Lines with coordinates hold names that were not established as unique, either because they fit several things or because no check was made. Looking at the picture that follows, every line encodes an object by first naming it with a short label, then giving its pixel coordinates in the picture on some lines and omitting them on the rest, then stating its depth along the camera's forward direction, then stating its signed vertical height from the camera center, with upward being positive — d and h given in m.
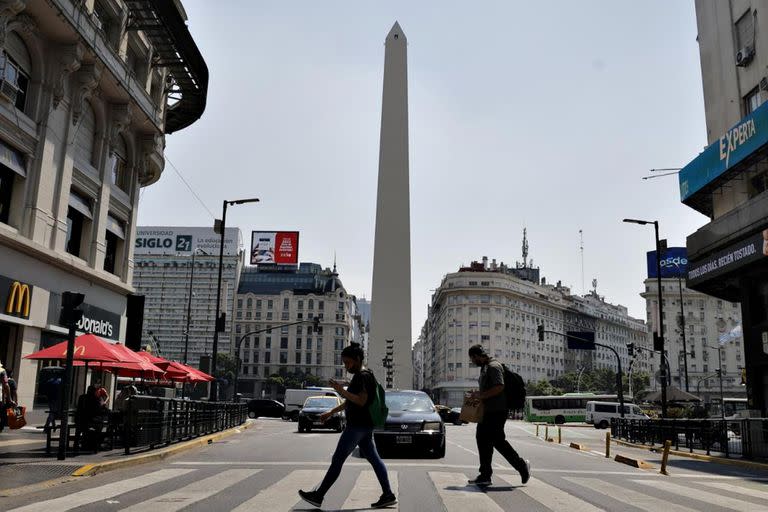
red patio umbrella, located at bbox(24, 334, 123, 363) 14.75 +0.59
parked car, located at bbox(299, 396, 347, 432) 26.66 -1.17
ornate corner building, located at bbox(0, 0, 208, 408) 19.81 +7.66
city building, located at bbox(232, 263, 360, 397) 124.75 +11.18
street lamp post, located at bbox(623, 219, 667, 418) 27.80 +1.93
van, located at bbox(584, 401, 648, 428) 51.06 -1.51
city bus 59.75 -1.47
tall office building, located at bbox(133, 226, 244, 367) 120.06 +17.99
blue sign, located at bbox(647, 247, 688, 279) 73.38 +14.55
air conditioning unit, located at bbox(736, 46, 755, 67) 25.74 +12.53
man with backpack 8.81 -0.42
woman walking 7.02 -0.41
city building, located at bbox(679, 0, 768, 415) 22.94 +7.95
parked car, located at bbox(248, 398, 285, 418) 49.75 -1.78
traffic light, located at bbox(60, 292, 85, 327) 11.16 +1.12
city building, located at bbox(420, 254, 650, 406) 108.38 +10.94
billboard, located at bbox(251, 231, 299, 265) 119.38 +23.42
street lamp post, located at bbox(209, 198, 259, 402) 28.25 +2.37
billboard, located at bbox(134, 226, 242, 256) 119.06 +24.03
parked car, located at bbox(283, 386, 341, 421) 46.66 -1.03
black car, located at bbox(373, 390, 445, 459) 13.34 -0.88
